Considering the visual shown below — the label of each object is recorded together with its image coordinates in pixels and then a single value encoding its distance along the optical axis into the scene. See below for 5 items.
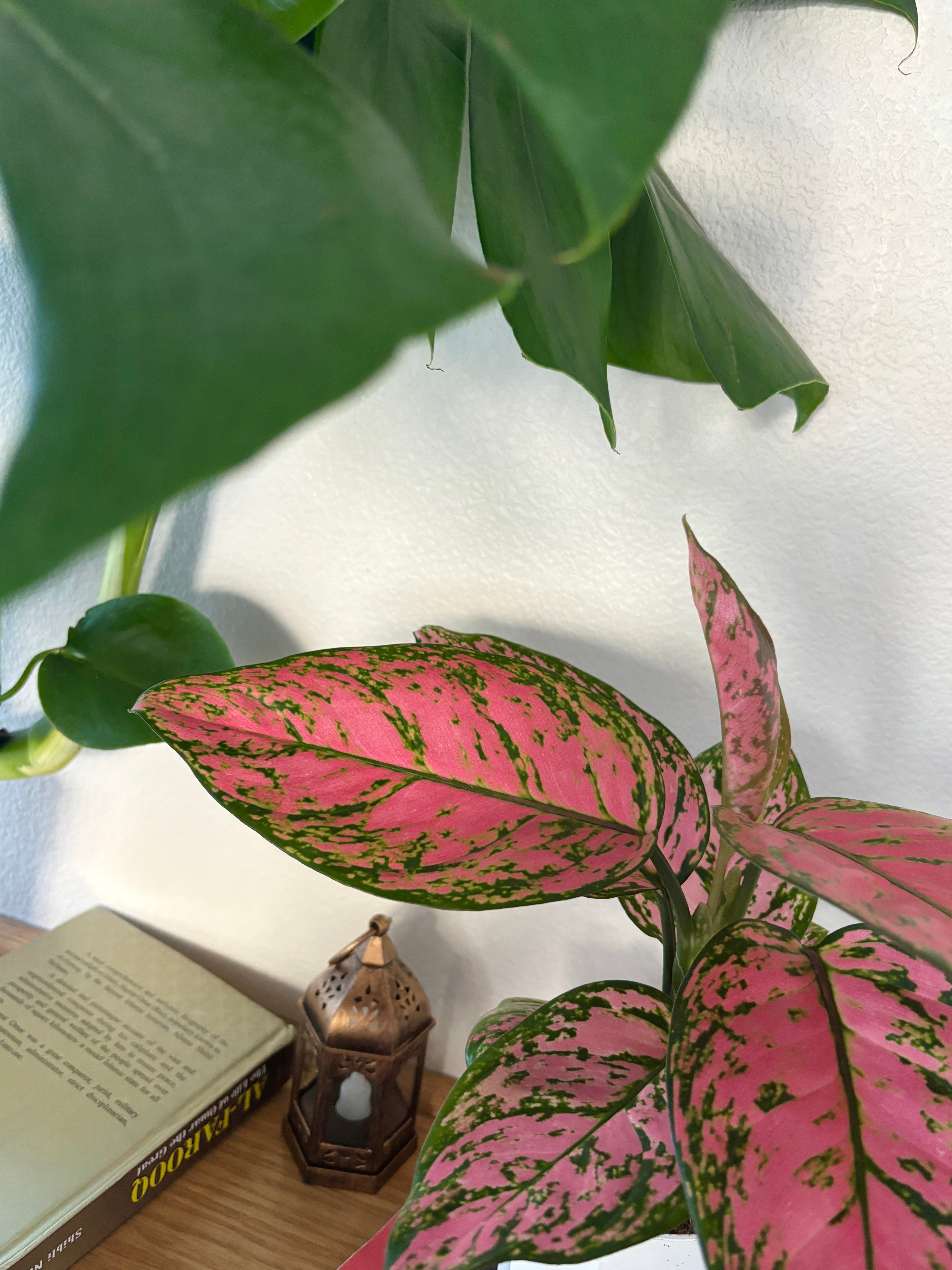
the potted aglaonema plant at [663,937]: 0.27
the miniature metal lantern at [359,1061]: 0.60
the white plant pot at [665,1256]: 0.40
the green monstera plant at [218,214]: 0.09
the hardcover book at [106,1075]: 0.54
